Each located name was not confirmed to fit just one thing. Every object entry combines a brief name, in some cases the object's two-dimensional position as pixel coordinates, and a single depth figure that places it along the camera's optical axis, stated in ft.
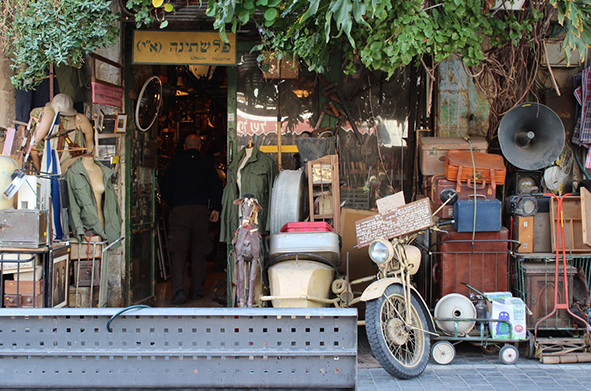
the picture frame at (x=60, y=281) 19.44
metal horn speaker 20.12
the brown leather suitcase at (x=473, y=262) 19.22
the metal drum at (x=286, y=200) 20.51
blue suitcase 18.88
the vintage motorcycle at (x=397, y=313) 15.81
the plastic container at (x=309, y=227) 18.90
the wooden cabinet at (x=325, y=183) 20.84
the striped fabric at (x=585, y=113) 22.24
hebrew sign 22.31
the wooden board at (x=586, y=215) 19.20
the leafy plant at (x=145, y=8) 18.45
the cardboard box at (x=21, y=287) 18.86
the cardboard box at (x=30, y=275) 18.95
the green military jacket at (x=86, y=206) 21.38
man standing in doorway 26.43
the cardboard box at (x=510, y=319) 17.97
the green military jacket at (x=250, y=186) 22.76
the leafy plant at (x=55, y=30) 19.25
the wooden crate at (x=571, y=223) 19.52
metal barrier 12.82
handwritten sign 17.17
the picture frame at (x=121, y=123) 23.48
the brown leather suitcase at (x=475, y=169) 19.40
